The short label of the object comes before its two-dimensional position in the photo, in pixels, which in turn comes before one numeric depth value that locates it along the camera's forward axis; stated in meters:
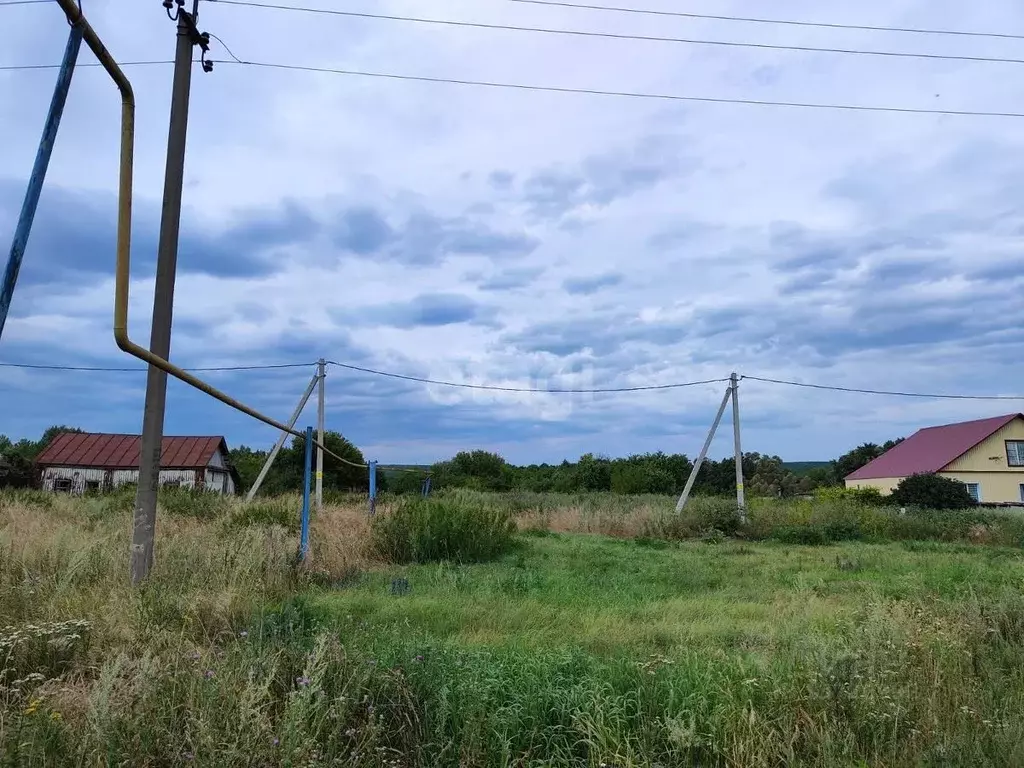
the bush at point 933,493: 29.62
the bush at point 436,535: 11.13
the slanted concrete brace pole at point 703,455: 19.16
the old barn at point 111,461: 40.59
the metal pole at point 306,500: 8.29
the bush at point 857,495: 30.64
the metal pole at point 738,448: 18.60
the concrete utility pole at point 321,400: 19.55
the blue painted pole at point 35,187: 3.15
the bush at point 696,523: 17.91
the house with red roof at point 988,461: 37.12
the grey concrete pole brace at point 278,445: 19.70
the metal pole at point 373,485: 15.20
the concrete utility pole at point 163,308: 6.38
